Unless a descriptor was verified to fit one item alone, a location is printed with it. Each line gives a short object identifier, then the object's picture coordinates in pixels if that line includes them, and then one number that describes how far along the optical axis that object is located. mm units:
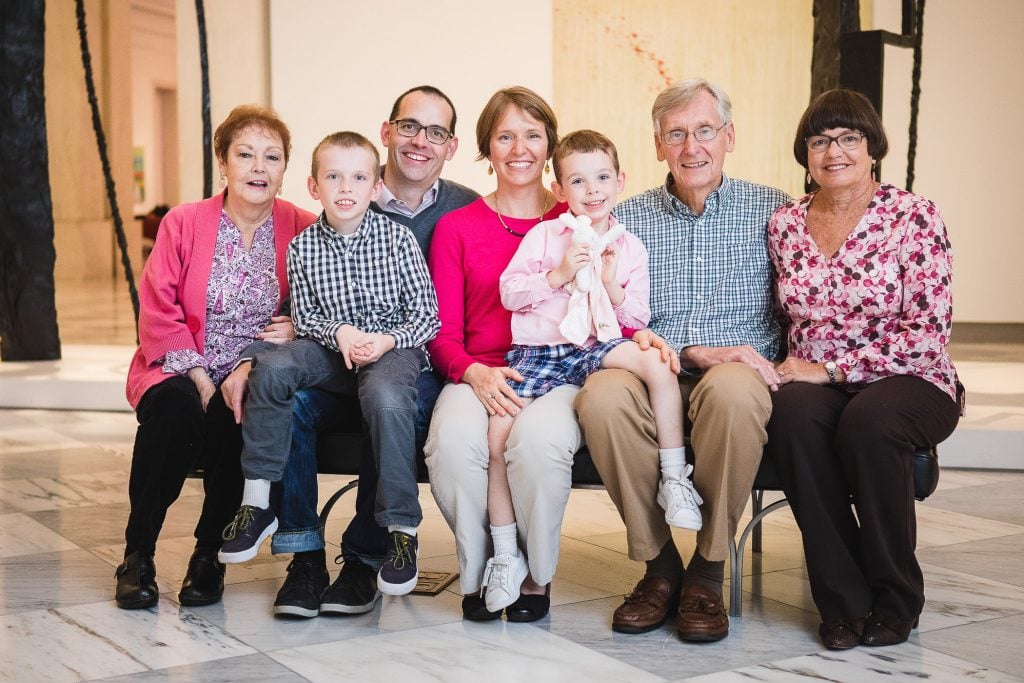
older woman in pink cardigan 3043
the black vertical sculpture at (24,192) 6766
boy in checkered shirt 2875
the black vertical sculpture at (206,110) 6301
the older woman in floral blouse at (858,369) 2742
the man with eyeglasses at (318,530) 2996
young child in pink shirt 2881
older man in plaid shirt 2801
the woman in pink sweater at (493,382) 2844
